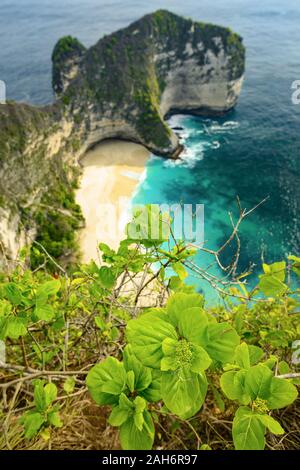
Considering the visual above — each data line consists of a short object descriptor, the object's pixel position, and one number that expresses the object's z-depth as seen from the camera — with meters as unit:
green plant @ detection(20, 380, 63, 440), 2.18
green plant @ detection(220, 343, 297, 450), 1.57
